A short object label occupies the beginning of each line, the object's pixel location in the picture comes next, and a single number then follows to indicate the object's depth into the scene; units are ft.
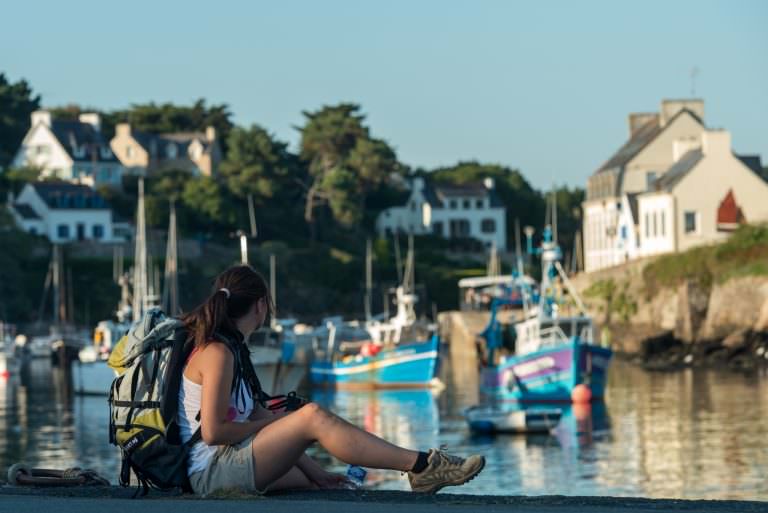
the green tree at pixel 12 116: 402.11
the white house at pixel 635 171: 268.62
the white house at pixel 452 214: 408.05
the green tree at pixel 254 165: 378.53
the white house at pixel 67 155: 385.91
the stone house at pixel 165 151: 395.96
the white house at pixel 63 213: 354.54
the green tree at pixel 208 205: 363.15
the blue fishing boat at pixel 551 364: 151.43
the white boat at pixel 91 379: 182.09
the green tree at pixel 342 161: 385.09
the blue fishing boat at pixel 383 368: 188.03
